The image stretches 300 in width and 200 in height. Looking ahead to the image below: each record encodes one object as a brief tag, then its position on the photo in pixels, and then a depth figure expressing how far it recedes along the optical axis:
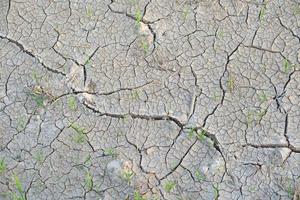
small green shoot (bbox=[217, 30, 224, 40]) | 4.04
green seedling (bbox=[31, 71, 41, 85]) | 3.97
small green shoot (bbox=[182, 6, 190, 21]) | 4.15
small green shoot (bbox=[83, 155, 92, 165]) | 3.63
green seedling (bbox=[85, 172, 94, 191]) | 3.53
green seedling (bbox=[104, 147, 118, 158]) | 3.64
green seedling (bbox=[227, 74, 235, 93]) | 3.81
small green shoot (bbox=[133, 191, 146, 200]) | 3.41
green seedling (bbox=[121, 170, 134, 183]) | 3.53
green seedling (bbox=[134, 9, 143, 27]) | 4.14
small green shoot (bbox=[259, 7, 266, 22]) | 4.09
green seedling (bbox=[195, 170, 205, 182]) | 3.51
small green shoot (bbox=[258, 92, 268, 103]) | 3.75
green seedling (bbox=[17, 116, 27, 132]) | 3.80
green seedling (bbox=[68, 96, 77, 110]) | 3.85
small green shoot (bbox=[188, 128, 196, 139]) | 3.66
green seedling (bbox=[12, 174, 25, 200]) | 3.49
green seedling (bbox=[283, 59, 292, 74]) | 3.86
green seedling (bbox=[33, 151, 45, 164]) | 3.67
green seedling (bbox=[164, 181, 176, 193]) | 3.49
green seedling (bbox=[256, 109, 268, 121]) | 3.69
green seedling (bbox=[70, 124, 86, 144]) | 3.71
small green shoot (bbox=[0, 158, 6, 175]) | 3.63
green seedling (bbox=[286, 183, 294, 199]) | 3.40
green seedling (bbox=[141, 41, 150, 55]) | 4.03
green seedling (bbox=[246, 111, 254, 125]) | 3.69
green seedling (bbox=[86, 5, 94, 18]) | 4.23
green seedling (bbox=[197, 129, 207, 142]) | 3.65
